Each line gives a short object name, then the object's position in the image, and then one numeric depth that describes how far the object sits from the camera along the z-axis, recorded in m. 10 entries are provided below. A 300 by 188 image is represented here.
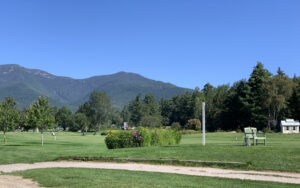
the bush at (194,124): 86.44
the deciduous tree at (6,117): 36.66
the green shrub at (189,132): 69.56
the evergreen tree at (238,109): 75.21
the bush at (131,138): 23.51
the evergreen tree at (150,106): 148.25
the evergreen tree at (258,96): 72.19
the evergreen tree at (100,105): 127.69
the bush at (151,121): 115.49
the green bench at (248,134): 17.95
